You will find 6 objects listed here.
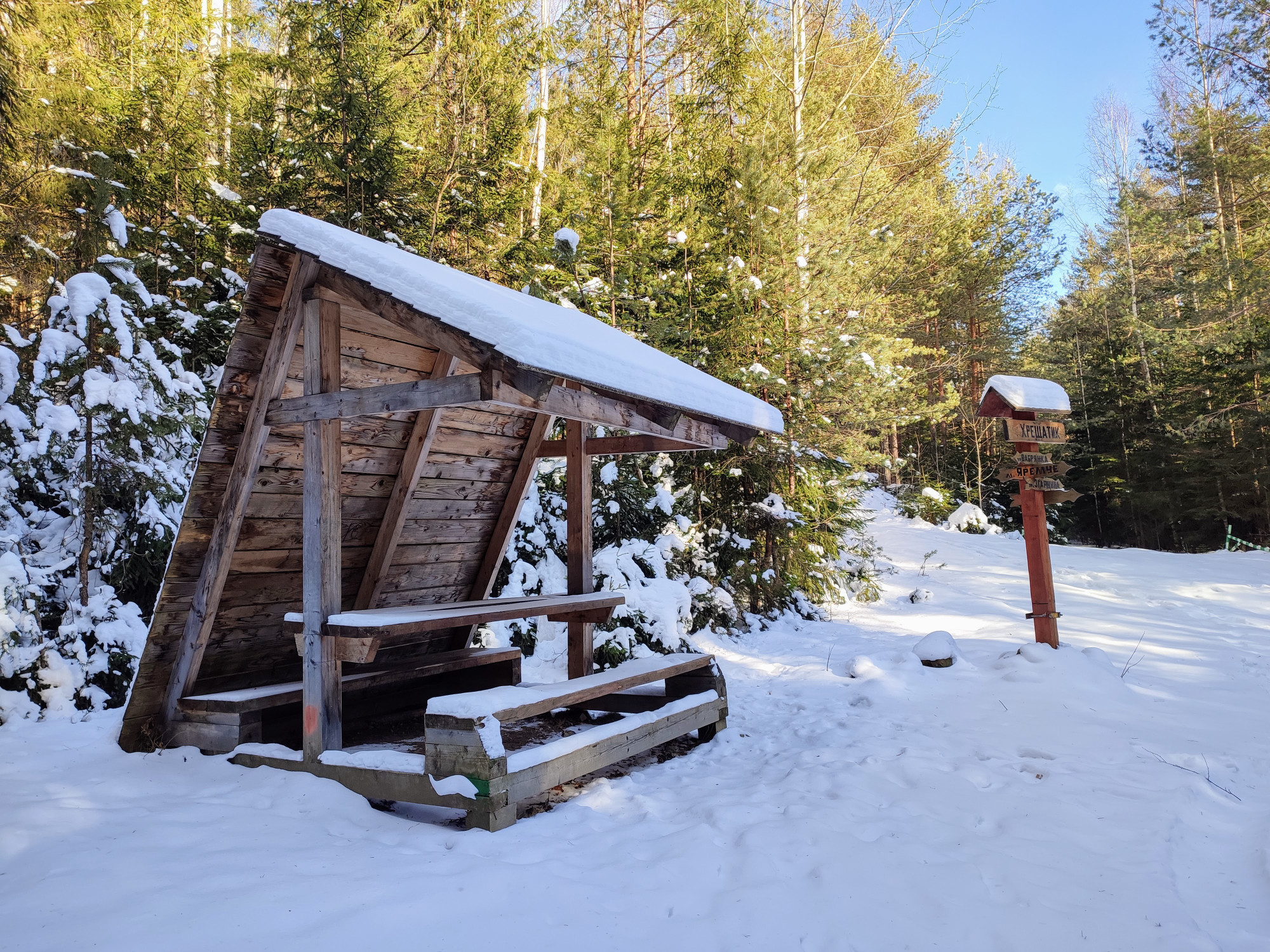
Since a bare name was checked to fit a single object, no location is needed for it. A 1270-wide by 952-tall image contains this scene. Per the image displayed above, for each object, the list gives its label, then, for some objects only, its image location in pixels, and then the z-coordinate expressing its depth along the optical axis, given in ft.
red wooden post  22.20
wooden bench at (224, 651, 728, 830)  11.07
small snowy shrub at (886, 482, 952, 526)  42.47
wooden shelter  11.20
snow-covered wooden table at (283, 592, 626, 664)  11.96
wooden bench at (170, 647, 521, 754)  13.43
